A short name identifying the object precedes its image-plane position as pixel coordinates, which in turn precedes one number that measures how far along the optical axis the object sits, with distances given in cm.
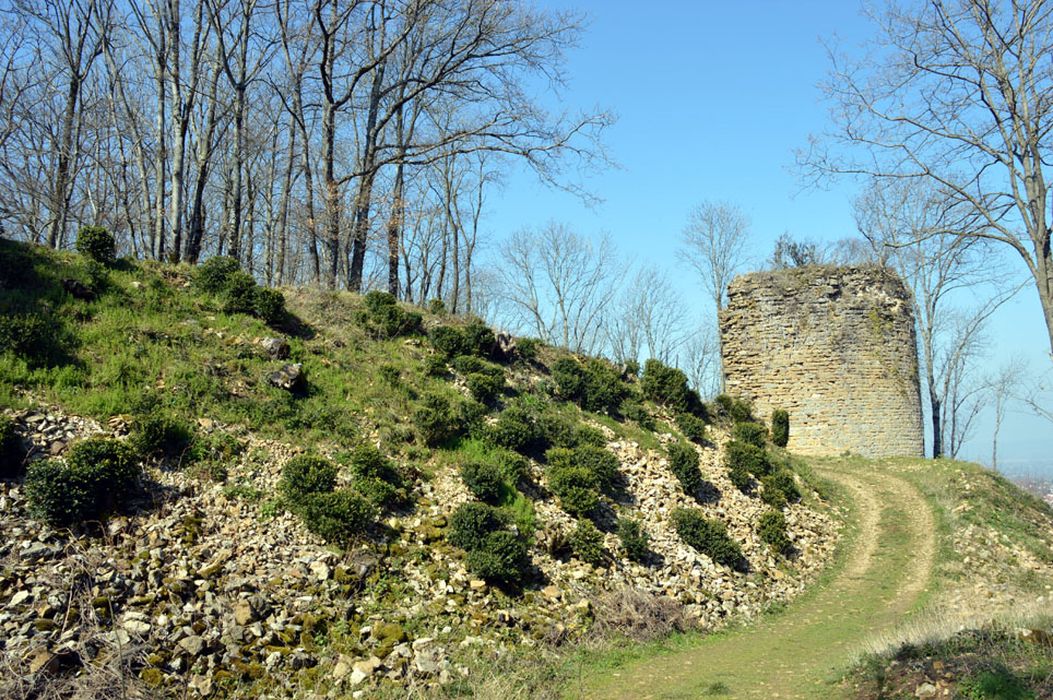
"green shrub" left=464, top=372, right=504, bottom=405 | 1448
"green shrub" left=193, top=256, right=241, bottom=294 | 1441
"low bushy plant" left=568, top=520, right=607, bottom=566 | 1066
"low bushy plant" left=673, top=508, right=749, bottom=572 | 1198
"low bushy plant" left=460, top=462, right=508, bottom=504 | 1113
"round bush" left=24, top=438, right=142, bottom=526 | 783
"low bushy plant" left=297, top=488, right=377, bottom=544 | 903
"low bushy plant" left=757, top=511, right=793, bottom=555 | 1316
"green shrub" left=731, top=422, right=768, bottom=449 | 1797
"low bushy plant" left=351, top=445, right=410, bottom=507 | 1014
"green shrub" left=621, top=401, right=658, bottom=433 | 1658
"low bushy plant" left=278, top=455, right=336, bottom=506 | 948
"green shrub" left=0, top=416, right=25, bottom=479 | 836
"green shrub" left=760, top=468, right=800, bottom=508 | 1495
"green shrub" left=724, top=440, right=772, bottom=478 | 1581
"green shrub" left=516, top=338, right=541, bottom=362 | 1764
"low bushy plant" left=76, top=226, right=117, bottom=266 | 1371
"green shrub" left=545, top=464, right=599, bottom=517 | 1179
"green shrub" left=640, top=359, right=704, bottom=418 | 1847
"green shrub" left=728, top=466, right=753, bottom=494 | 1520
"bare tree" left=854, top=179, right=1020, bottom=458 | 2720
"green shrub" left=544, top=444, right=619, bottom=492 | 1300
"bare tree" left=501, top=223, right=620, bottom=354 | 3666
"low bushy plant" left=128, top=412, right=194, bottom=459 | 934
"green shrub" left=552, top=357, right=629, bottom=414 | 1644
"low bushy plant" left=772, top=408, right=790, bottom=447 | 2245
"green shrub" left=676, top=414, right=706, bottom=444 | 1703
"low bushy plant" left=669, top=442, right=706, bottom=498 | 1412
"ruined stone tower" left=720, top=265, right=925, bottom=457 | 2291
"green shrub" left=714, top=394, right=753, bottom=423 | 2005
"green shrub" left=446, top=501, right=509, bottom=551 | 973
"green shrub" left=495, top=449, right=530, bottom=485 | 1209
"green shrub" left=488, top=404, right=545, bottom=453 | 1298
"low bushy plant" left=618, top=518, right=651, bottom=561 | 1128
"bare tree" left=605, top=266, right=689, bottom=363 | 4025
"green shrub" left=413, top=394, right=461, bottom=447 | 1225
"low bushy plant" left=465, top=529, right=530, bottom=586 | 928
